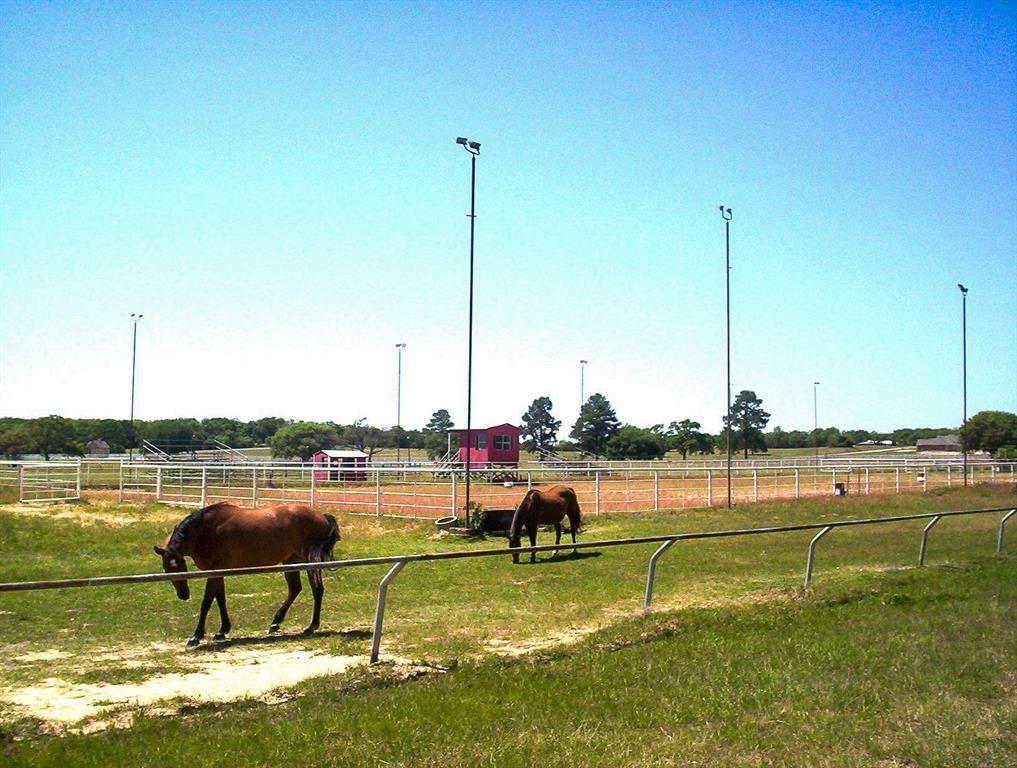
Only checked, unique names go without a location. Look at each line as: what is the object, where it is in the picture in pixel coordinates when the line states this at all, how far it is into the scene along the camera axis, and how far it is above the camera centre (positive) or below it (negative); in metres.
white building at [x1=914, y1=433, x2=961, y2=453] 100.81 -0.21
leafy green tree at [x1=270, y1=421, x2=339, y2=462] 81.75 -0.69
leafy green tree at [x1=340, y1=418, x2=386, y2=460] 106.18 -0.26
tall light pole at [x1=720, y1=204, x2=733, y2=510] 30.11 +6.10
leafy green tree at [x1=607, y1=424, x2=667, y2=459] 82.38 -0.63
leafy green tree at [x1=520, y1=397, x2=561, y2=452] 103.12 +1.40
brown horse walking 10.10 -1.25
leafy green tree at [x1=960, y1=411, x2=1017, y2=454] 84.19 +1.03
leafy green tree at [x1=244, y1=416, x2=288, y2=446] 116.06 +0.54
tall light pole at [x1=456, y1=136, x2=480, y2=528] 24.12 +5.99
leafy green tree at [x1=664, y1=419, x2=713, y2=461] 94.25 +0.08
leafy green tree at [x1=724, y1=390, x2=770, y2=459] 98.19 +2.19
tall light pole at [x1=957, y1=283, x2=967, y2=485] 42.31 +4.42
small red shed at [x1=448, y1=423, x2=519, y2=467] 52.75 -0.57
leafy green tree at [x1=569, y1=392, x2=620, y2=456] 95.69 +1.53
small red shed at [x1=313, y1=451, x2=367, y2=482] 49.70 -1.53
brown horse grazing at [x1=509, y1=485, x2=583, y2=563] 18.56 -1.55
